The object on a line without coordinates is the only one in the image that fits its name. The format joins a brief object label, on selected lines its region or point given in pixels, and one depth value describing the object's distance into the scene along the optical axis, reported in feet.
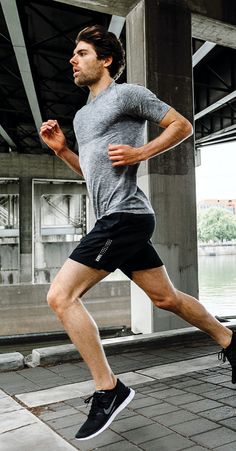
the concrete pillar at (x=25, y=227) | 96.37
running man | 7.35
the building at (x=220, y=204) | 499.10
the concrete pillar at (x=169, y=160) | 18.71
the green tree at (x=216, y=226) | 414.00
